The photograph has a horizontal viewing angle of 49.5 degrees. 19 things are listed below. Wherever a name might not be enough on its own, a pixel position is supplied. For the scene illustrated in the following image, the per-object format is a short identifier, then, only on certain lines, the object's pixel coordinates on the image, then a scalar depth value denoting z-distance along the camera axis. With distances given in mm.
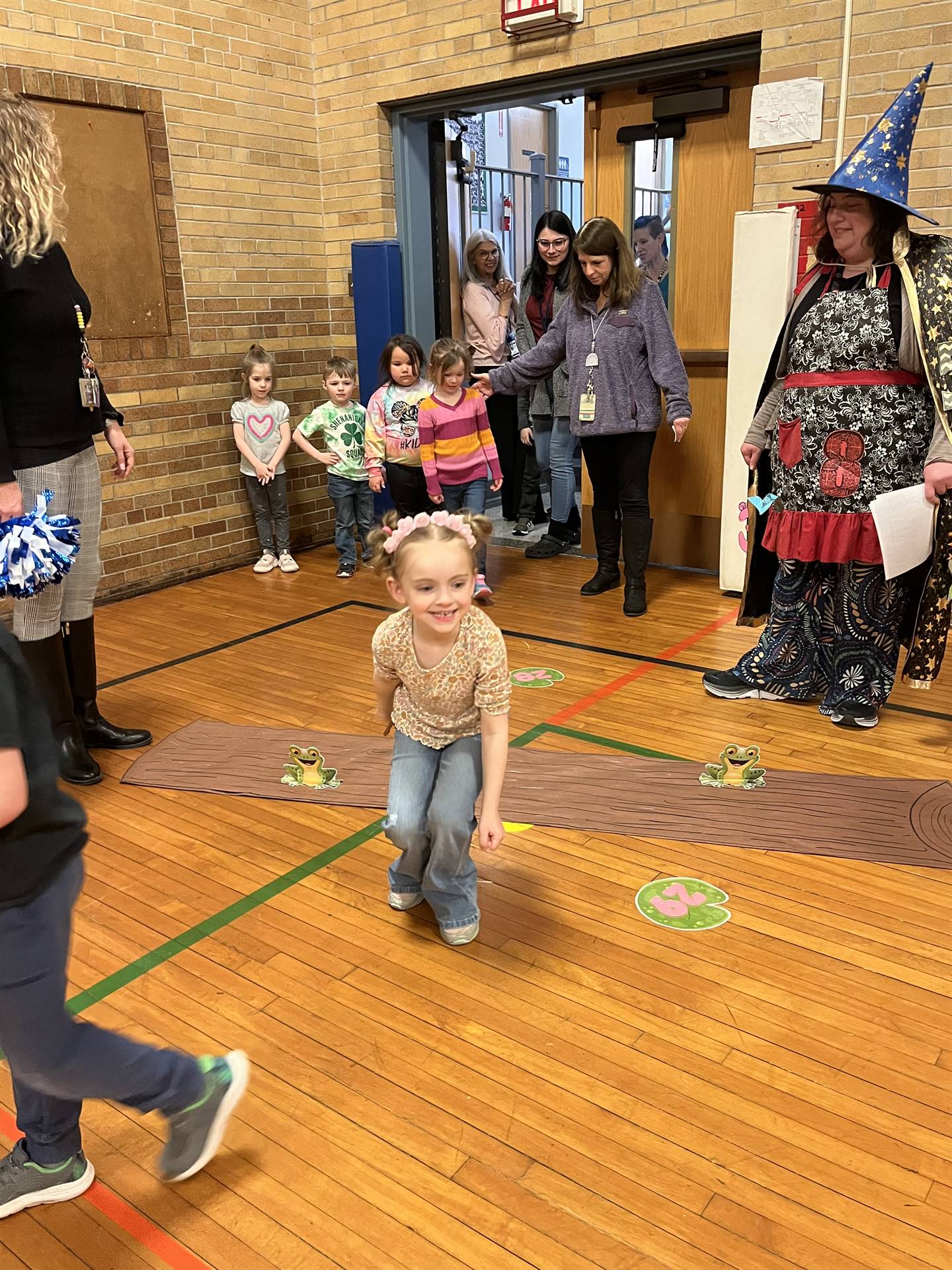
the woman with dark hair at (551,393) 5109
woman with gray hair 5898
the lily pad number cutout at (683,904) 2264
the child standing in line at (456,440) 4578
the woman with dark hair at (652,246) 4898
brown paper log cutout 2598
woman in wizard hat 2902
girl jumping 1976
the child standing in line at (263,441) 5371
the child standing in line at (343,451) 5340
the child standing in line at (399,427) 4789
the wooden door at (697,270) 4598
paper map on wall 4090
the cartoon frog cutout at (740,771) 2855
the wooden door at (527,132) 8445
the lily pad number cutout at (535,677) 3693
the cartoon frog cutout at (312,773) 2955
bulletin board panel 4652
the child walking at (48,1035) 1242
